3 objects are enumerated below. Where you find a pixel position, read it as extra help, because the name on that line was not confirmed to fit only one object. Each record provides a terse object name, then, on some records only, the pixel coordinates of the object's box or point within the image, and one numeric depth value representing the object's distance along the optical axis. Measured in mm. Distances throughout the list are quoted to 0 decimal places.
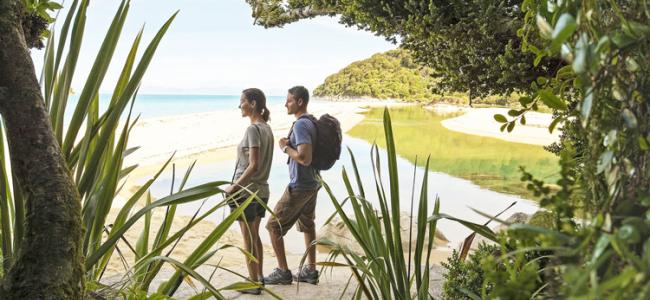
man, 3832
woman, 3689
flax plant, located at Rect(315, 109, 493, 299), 1736
